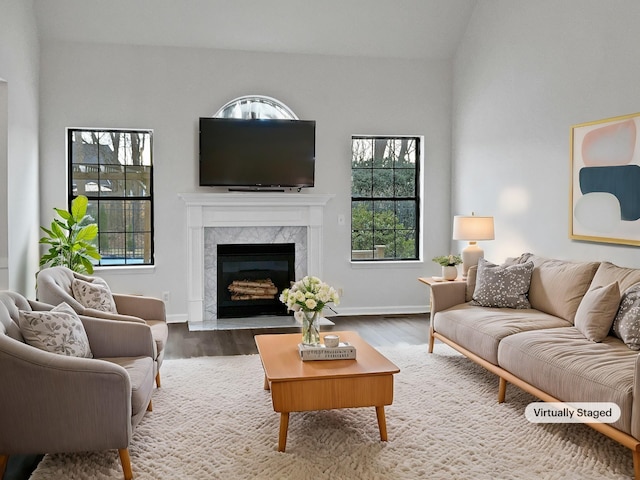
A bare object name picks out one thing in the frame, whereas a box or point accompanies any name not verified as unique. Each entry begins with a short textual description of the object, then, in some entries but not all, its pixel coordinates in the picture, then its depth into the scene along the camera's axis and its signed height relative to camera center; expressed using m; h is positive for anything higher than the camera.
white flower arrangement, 3.71 -0.40
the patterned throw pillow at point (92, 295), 4.20 -0.45
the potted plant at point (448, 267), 6.06 -0.36
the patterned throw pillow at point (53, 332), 3.12 -0.53
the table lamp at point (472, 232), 5.86 -0.01
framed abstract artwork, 4.39 +0.38
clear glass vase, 3.82 -0.61
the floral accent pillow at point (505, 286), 4.91 -0.45
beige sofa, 3.09 -0.67
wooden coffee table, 3.30 -0.85
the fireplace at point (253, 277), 6.94 -0.53
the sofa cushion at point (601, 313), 3.79 -0.51
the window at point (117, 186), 6.58 +0.47
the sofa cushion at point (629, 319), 3.56 -0.52
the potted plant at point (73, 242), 5.90 -0.12
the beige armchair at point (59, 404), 2.82 -0.80
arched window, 6.87 +1.37
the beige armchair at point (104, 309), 3.87 -0.52
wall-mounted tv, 6.62 +0.85
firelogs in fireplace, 6.96 -0.67
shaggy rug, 3.03 -1.16
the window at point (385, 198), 7.24 +0.39
